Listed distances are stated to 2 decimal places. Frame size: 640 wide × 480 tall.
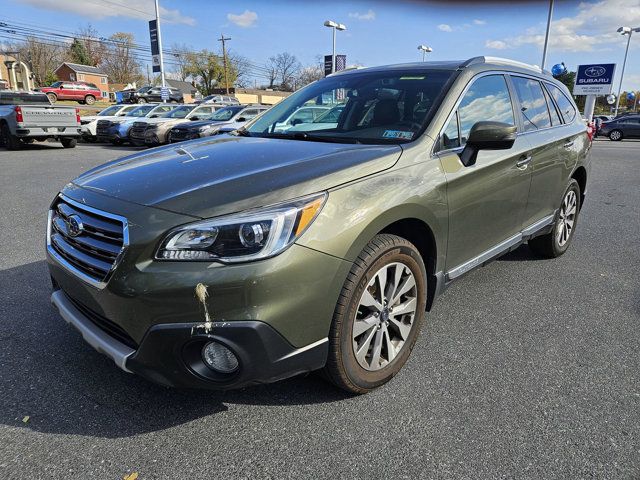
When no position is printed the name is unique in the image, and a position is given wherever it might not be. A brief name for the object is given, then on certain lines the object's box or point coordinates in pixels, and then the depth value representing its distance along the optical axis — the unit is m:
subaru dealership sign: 24.64
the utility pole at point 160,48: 29.18
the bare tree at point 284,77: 98.12
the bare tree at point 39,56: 74.12
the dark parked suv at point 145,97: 45.53
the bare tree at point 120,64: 89.94
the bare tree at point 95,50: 89.94
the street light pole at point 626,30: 41.09
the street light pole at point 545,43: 25.83
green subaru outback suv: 2.01
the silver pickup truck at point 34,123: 14.72
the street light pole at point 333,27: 27.98
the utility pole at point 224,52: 81.14
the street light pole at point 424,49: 36.24
